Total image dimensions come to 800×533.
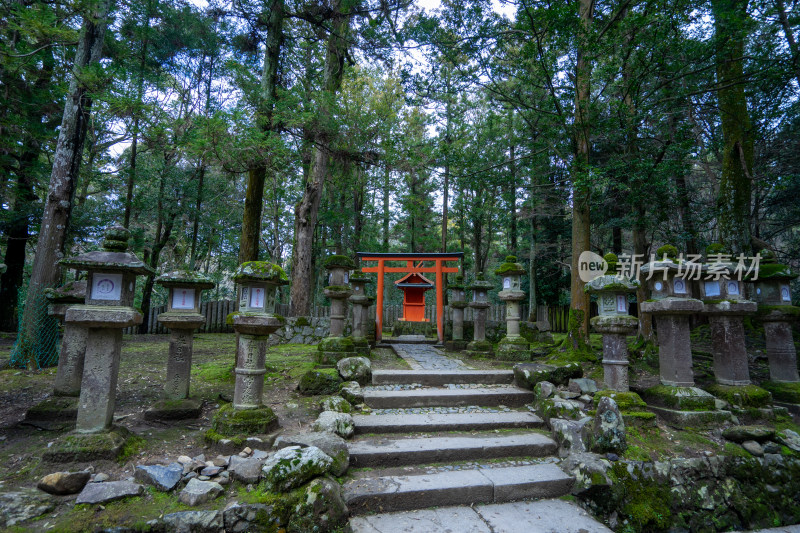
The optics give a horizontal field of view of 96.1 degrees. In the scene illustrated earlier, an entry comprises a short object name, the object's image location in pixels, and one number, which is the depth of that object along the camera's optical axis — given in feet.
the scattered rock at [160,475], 9.47
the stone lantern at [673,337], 14.98
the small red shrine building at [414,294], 36.70
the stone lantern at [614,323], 15.49
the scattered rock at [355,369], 17.54
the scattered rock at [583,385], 16.42
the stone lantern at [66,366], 13.37
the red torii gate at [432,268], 31.99
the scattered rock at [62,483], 9.02
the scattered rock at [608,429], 12.26
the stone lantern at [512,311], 23.30
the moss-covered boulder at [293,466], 9.35
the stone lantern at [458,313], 30.91
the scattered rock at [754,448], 13.23
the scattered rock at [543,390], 15.90
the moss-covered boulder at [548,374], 17.24
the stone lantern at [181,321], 14.89
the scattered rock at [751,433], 13.56
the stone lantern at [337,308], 21.75
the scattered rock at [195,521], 8.29
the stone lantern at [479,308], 27.48
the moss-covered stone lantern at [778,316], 17.58
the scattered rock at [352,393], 15.65
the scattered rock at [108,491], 8.77
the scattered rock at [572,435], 12.50
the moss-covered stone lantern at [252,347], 12.16
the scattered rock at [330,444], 10.54
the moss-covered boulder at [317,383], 16.87
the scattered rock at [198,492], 8.98
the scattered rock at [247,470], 9.81
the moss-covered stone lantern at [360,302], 26.48
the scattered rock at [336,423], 12.50
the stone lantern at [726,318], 16.71
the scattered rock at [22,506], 8.03
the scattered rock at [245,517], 8.54
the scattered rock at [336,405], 14.49
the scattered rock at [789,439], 13.75
